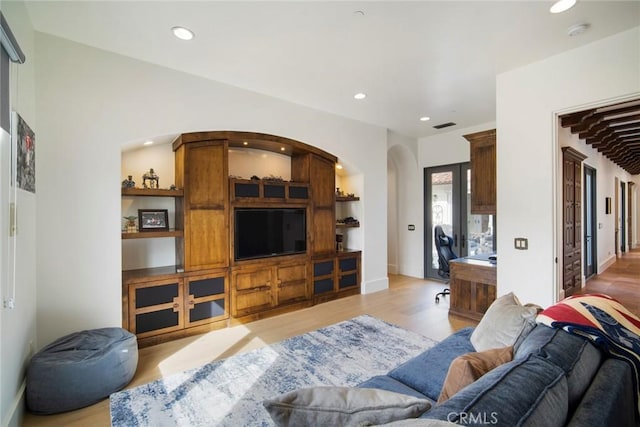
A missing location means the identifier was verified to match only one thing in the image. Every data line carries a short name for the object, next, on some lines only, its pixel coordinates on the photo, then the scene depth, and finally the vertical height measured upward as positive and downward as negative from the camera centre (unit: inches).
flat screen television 155.2 -10.3
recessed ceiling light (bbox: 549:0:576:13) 86.5 +61.1
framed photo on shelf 135.4 -2.2
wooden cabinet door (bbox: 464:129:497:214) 149.1 +20.5
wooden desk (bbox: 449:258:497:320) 146.0 -39.0
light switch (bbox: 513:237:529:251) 123.5 -13.7
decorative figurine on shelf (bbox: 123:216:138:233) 134.0 -4.4
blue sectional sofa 32.0 -22.3
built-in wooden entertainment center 129.5 -23.4
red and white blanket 50.2 -22.0
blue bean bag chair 84.4 -46.8
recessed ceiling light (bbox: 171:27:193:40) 101.5 +64.0
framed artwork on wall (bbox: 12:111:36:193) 77.2 +18.1
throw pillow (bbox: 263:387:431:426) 35.7 -24.3
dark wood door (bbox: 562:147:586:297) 165.5 -6.1
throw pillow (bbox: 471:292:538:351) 66.2 -26.9
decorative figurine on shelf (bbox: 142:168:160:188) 137.5 +17.1
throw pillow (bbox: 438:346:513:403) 47.9 -26.6
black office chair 193.2 -25.9
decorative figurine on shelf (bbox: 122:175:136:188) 128.9 +14.2
